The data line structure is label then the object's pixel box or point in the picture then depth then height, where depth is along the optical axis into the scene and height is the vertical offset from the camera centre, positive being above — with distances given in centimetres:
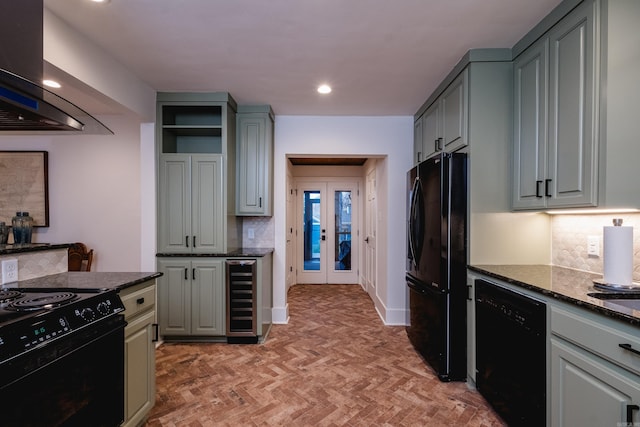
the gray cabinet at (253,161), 357 +58
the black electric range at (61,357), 110 -58
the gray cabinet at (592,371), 118 -66
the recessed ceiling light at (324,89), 301 +120
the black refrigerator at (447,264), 238 -40
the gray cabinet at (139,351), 170 -80
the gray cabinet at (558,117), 168 +58
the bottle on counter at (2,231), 229 -16
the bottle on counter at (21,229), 246 -14
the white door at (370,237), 471 -40
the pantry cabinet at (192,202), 324 +10
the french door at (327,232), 595 -38
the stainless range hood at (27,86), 121 +50
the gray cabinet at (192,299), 315 -87
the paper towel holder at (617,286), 158 -38
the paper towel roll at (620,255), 160 -21
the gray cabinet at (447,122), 246 +83
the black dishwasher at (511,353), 164 -82
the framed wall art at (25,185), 400 +33
